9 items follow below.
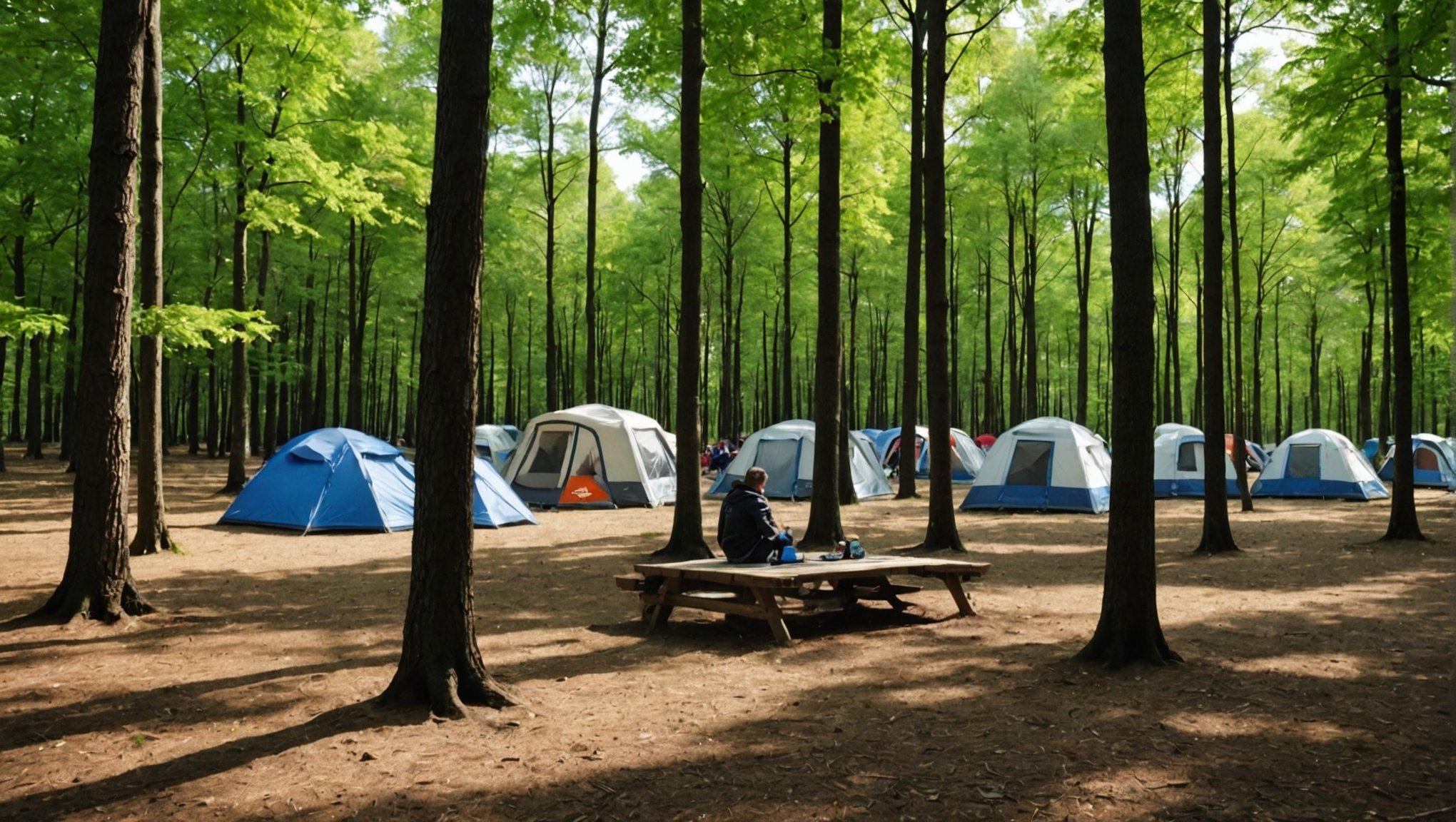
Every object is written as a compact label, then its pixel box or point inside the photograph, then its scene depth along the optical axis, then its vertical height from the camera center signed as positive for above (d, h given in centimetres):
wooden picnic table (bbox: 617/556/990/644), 657 -110
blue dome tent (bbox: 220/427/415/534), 1307 -73
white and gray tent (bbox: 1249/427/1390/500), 2062 -68
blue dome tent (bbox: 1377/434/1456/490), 2400 -56
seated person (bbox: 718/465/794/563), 734 -72
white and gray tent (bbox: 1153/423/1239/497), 2102 -49
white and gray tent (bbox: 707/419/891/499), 2008 -49
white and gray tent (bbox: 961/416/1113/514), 1769 -62
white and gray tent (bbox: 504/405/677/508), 1773 -47
